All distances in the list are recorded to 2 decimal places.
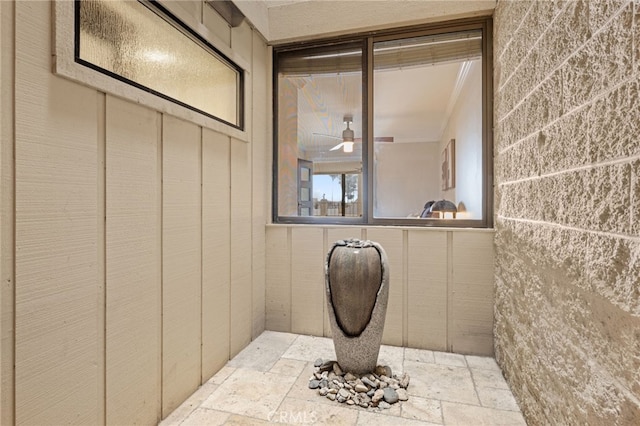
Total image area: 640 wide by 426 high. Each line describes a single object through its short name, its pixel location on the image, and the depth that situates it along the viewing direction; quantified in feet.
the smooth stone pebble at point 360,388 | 5.53
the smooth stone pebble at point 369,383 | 5.67
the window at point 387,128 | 7.50
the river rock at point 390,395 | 5.34
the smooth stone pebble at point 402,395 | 5.41
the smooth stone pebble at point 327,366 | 6.25
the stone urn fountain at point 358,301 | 5.75
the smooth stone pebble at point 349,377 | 5.83
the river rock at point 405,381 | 5.77
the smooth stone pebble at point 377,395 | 5.32
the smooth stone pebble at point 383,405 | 5.23
